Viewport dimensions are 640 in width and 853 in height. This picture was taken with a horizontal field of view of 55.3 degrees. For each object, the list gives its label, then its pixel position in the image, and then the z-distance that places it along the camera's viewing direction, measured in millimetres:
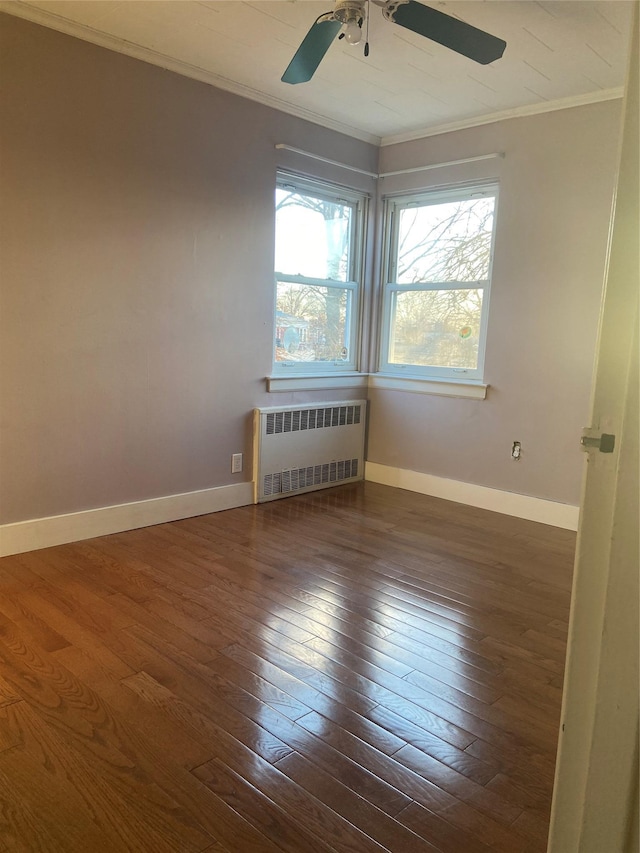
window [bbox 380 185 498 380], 4121
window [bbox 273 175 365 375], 4145
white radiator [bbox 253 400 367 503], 4078
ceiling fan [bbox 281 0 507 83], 2236
